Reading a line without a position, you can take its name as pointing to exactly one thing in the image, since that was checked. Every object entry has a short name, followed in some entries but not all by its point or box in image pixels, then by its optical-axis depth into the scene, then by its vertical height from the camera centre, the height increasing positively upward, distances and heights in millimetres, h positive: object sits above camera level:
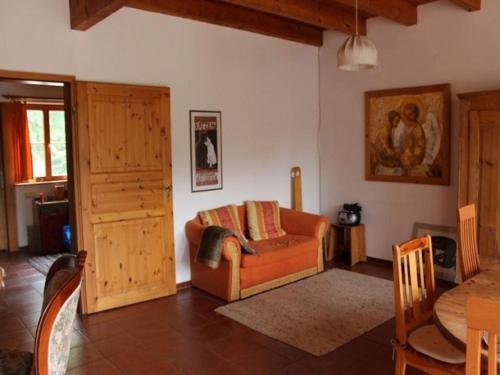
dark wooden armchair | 1642 -646
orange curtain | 6312 +388
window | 6809 +334
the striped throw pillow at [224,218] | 4691 -640
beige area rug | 3475 -1376
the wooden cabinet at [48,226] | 6277 -913
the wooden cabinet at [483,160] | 3910 -61
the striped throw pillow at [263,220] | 5039 -725
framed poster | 4715 +83
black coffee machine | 5551 -739
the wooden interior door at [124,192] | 3969 -303
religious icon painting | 4812 +230
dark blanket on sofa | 4125 -821
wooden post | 5816 -420
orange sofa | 4227 -1045
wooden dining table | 1735 -684
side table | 5461 -1099
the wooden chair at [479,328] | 1315 -528
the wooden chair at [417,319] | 2080 -872
